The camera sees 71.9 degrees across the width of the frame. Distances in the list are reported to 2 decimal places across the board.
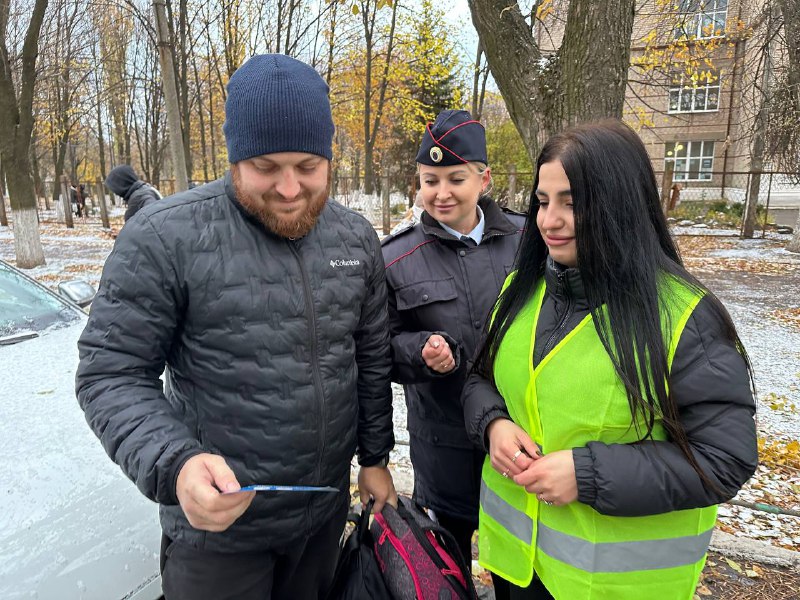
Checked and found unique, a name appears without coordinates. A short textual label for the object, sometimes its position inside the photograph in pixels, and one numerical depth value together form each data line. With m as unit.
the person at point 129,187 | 6.48
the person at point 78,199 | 25.42
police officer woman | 2.16
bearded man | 1.38
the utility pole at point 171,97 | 6.85
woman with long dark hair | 1.33
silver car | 1.55
